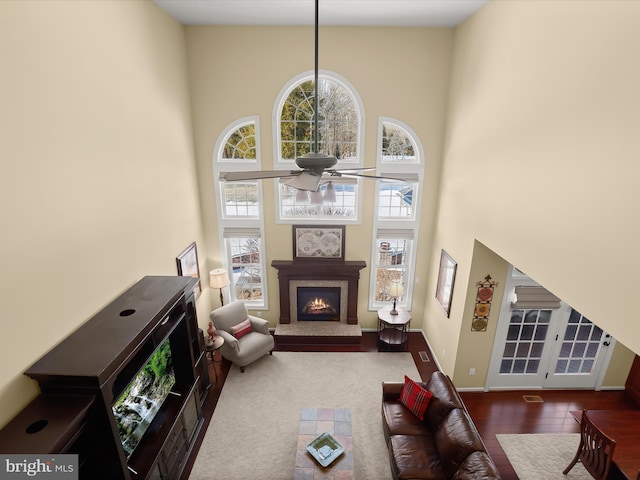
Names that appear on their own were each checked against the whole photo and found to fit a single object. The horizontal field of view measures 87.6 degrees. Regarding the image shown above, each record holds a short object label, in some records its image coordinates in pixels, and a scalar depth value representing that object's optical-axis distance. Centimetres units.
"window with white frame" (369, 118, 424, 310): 606
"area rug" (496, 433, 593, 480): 410
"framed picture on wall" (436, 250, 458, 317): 541
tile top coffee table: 371
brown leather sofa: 343
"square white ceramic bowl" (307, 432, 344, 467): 380
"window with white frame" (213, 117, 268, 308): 605
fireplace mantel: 650
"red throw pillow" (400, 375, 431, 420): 430
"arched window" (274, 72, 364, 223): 582
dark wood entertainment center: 246
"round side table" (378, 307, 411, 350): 633
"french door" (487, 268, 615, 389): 512
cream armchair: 578
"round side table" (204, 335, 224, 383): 556
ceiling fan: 262
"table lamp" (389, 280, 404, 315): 632
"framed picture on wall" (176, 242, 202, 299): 532
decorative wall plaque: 484
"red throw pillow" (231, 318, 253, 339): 605
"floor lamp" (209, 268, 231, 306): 621
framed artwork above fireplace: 644
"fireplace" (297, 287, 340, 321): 680
